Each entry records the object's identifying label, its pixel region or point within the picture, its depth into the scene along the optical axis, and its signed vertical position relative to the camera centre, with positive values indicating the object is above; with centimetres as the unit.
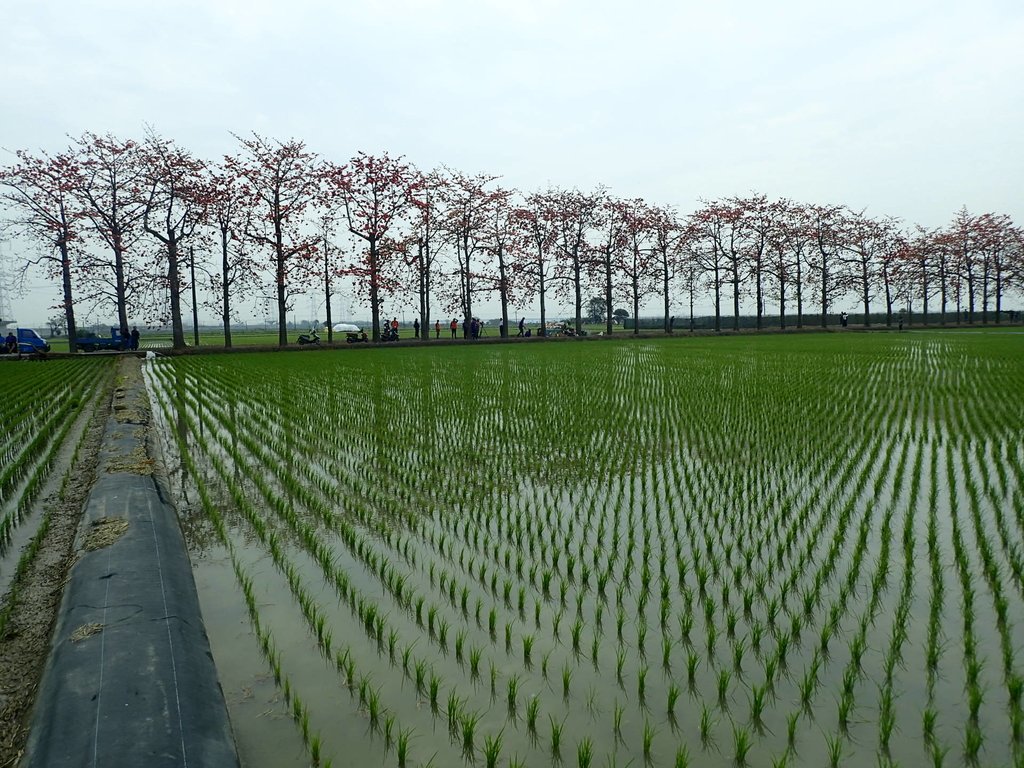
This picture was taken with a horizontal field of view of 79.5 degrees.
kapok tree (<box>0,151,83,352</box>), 2697 +754
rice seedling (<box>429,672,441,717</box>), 258 -147
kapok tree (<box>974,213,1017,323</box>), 5109 +745
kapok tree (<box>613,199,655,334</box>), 4181 +697
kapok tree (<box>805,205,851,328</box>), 4784 +717
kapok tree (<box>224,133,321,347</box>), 3008 +781
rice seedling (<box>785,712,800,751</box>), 233 -149
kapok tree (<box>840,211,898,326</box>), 4900 +732
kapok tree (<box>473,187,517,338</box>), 3775 +690
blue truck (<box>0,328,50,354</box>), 2766 +112
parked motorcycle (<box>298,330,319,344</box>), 3126 +104
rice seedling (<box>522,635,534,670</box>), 294 -145
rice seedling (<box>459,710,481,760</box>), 232 -147
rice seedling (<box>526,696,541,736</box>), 245 -148
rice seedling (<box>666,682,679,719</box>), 252 -145
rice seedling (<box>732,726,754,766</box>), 225 -149
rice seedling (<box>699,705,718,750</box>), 236 -151
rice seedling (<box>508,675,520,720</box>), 256 -148
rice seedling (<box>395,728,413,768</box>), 227 -146
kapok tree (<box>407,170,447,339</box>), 3384 +670
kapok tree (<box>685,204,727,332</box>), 4506 +807
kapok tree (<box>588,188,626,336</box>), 4122 +680
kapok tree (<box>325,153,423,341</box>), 3184 +766
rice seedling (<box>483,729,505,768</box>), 223 -146
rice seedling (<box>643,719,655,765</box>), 228 -150
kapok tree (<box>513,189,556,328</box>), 3950 +732
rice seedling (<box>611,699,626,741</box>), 242 -149
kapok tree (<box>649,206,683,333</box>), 4309 +728
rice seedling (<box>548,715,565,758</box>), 232 -149
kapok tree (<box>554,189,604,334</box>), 4041 +830
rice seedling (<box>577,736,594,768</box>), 220 -145
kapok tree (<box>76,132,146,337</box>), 2759 +715
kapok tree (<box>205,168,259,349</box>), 2989 +641
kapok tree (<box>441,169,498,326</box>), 3556 +769
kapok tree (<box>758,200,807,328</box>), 4612 +746
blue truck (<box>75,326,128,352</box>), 2947 +115
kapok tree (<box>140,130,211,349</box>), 2820 +756
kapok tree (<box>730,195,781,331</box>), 4538 +866
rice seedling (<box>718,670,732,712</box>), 258 -148
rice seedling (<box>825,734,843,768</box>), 223 -150
